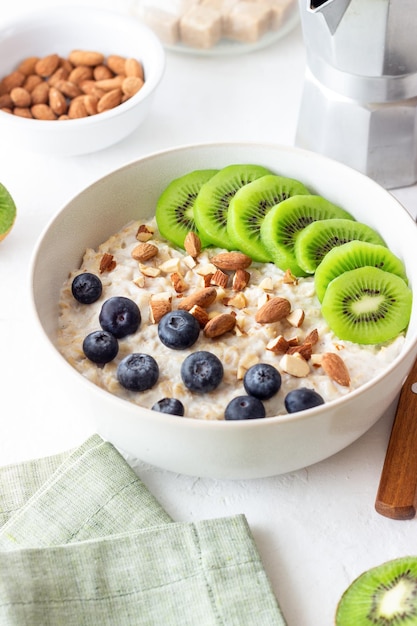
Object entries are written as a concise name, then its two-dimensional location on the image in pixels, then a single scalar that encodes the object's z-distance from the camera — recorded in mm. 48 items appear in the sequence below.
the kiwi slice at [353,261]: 658
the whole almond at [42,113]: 788
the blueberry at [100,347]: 631
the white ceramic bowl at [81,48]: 760
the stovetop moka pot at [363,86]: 681
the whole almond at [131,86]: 792
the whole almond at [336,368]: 619
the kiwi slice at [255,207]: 678
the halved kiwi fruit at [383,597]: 571
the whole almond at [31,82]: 803
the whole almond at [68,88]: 797
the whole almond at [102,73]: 809
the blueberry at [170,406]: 610
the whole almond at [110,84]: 798
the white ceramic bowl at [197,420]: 591
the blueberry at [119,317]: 642
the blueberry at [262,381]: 611
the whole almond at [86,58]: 813
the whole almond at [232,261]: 672
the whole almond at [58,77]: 805
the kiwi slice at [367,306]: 640
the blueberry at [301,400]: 605
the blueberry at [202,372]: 616
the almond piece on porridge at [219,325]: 639
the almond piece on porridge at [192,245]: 683
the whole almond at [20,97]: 791
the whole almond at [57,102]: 790
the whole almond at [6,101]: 794
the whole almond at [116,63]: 810
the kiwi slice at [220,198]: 688
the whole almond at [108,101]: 786
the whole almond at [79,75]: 808
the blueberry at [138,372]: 619
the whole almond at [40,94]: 795
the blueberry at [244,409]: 604
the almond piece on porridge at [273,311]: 644
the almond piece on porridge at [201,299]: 653
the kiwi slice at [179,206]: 697
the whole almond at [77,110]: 784
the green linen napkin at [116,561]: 575
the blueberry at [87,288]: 662
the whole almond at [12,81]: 804
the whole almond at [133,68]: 800
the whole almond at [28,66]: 811
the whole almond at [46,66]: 810
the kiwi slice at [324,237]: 667
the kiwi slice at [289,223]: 673
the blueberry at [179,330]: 632
